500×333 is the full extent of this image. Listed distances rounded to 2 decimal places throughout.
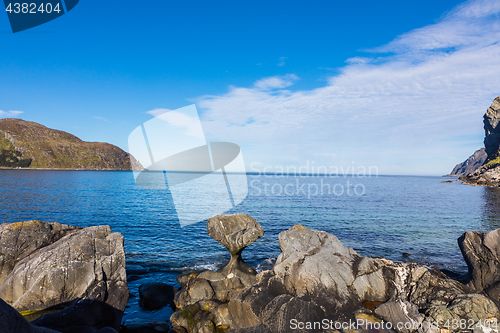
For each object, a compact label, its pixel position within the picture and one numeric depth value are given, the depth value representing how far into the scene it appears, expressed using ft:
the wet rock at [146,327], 41.55
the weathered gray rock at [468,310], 35.94
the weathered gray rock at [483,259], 49.84
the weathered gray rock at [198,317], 42.16
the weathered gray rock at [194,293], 49.96
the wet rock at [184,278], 60.51
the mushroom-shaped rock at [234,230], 59.62
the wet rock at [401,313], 36.99
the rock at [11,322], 17.30
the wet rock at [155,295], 52.01
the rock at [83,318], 34.16
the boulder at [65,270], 40.06
